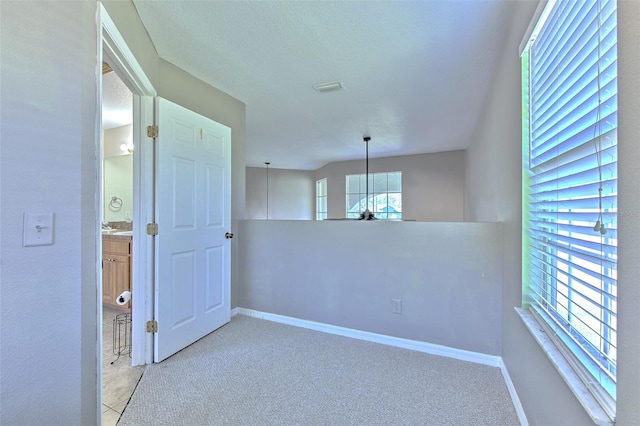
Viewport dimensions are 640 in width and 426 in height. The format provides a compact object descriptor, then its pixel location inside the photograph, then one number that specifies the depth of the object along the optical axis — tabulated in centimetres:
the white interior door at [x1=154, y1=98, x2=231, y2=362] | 221
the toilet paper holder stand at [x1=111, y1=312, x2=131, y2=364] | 240
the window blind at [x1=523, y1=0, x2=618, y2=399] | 80
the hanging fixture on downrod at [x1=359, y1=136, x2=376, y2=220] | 443
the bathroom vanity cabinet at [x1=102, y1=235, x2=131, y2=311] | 325
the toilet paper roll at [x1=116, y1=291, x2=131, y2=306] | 213
